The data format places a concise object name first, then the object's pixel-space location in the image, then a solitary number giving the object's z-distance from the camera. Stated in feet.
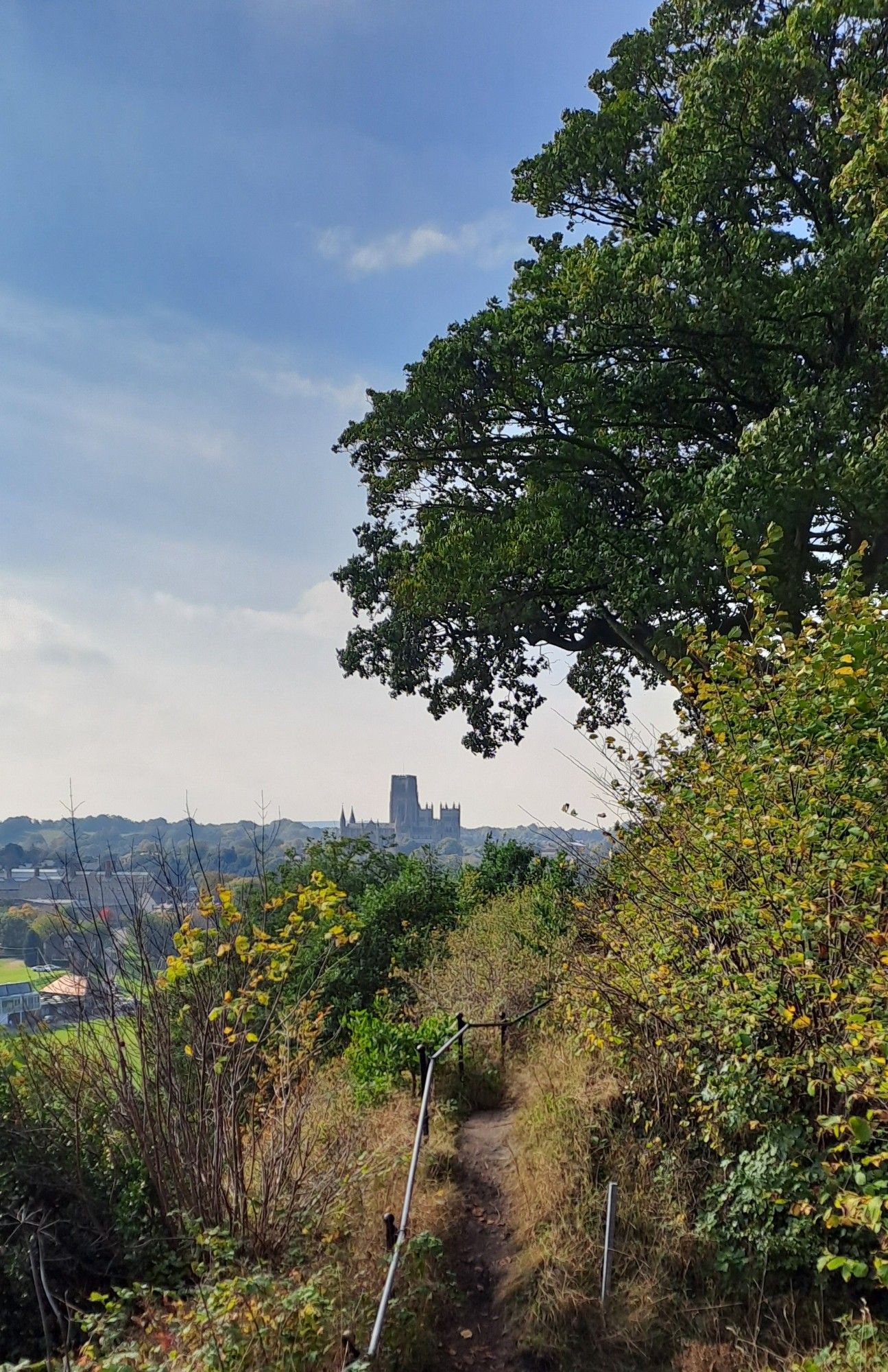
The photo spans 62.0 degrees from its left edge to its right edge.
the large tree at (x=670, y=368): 24.89
